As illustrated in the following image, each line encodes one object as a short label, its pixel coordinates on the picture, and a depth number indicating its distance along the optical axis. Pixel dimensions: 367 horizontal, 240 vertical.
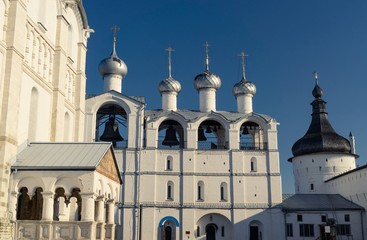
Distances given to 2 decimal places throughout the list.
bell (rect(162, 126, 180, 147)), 36.23
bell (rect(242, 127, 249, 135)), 38.00
